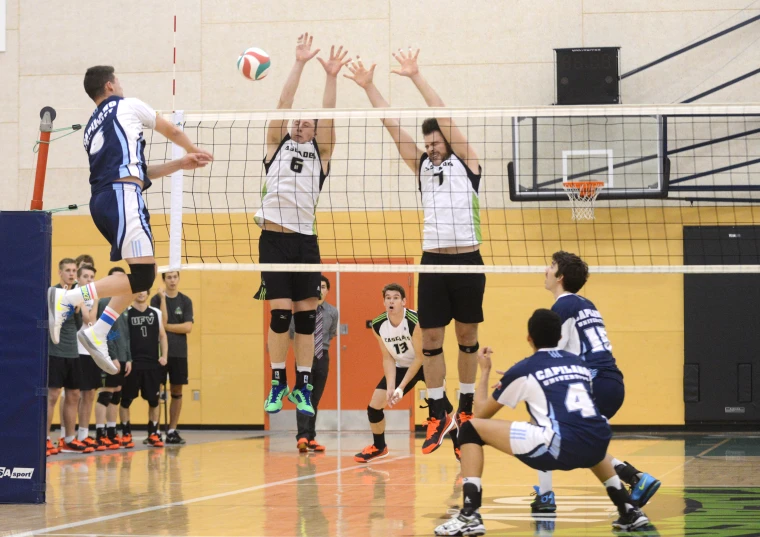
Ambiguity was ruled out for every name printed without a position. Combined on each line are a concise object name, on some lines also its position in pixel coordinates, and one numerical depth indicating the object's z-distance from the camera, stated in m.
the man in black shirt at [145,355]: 24.59
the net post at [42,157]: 14.23
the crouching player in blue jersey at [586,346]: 12.40
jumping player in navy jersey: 12.85
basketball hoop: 26.22
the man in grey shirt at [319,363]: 22.39
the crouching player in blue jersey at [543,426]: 10.48
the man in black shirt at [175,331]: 25.47
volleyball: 16.08
